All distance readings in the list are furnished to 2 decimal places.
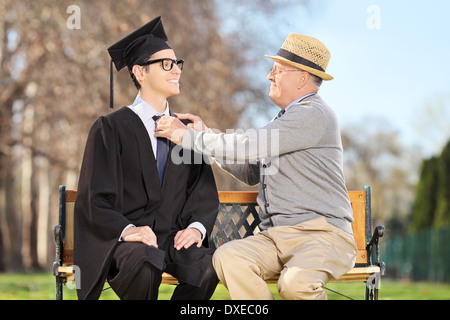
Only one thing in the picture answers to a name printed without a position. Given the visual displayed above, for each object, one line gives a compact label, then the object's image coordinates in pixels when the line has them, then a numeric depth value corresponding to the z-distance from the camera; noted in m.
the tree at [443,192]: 20.20
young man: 4.23
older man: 4.26
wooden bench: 4.86
